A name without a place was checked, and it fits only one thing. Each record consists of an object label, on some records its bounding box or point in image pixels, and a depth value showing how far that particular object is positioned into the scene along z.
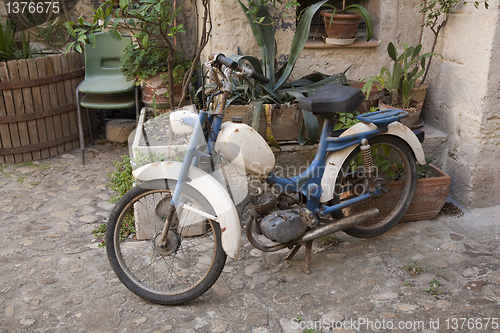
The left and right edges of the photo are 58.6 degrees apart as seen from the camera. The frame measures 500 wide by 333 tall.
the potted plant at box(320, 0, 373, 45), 3.86
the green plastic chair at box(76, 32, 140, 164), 4.78
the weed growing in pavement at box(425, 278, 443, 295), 2.68
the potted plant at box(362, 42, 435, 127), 3.56
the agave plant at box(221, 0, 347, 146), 3.42
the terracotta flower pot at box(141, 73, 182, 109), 4.54
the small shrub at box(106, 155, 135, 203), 3.93
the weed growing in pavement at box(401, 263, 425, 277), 2.87
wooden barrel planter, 4.57
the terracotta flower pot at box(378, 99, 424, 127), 3.63
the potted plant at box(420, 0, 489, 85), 3.56
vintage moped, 2.53
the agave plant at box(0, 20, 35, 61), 4.63
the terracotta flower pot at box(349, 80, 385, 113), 3.62
